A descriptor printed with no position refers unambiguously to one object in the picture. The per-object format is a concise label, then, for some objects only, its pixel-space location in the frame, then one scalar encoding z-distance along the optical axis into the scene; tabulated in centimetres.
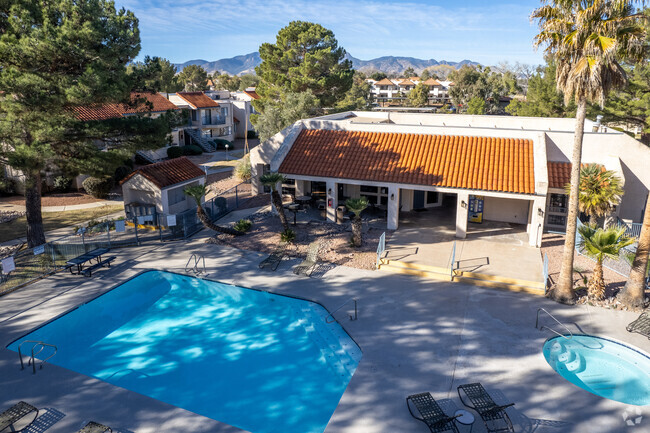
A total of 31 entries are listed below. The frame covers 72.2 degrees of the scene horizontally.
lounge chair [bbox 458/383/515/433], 1079
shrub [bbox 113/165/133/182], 3558
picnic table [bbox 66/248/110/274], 1944
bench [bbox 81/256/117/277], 1947
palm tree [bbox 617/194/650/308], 1583
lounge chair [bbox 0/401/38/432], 1075
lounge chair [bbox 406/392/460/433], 1065
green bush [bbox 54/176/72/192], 3331
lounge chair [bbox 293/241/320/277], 1975
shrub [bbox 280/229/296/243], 2270
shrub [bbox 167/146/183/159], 4700
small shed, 2462
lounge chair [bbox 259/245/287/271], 2034
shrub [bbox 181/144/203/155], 5029
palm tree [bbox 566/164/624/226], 2080
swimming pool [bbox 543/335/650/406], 1248
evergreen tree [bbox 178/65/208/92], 10471
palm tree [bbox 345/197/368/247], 2119
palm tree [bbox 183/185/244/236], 2192
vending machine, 2542
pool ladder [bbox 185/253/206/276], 1986
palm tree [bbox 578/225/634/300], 1598
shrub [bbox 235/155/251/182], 3609
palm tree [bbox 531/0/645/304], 1423
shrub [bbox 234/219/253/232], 2441
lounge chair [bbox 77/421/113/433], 1063
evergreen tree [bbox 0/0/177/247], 1756
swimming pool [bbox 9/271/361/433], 1223
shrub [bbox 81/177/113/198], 3180
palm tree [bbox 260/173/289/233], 2220
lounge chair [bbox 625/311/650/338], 1478
